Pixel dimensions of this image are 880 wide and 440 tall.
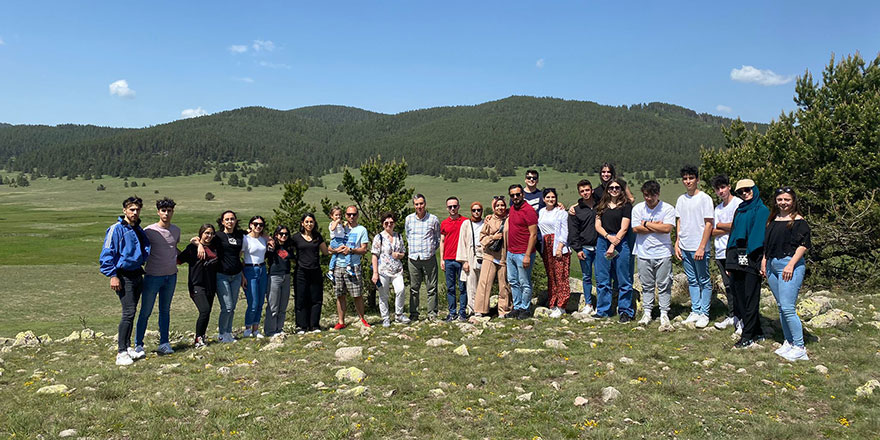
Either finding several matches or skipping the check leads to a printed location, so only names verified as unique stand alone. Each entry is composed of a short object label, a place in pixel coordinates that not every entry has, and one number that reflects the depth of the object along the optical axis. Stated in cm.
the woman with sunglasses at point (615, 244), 859
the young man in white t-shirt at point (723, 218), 781
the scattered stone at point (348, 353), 717
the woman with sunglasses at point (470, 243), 953
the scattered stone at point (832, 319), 783
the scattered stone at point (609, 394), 529
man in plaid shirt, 942
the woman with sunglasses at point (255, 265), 862
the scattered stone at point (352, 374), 617
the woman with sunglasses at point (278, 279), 898
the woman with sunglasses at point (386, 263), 943
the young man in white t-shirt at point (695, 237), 791
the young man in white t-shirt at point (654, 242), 813
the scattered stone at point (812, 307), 845
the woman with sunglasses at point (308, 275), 918
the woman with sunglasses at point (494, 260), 930
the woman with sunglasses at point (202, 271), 807
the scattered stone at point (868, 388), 521
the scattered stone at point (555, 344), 727
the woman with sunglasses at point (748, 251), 691
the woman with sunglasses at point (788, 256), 632
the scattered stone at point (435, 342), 772
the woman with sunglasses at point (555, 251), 931
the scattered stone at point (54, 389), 610
